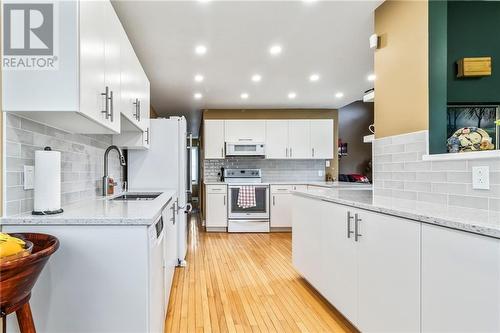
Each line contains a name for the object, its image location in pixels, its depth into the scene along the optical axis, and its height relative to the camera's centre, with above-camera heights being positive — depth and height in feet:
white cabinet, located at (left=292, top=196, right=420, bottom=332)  4.55 -1.96
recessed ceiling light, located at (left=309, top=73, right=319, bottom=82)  12.78 +4.06
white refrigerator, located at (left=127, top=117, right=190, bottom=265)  10.71 +0.13
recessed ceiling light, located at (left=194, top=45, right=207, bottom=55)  9.82 +4.07
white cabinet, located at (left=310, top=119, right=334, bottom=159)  18.34 +1.84
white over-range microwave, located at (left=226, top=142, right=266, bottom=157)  17.67 +1.14
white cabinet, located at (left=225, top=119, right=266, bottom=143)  17.98 +2.27
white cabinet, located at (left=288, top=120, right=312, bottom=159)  18.22 +1.76
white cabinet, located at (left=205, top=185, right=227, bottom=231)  16.96 -2.38
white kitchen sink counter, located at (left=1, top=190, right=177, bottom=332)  4.17 -1.59
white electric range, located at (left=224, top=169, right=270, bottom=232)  16.81 -2.67
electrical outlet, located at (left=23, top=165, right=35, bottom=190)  4.75 -0.18
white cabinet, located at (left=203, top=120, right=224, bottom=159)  17.93 +1.78
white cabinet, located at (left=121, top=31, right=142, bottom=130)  6.85 +2.14
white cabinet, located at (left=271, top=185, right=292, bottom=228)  16.90 -2.37
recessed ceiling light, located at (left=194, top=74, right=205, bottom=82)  12.57 +3.98
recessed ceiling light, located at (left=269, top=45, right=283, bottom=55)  9.87 +4.10
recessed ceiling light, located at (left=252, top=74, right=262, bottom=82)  12.67 +4.02
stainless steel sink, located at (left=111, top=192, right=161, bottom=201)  8.55 -0.91
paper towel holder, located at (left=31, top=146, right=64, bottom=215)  4.59 -0.74
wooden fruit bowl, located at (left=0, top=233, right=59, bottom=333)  2.71 -1.17
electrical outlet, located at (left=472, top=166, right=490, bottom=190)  4.53 -0.17
